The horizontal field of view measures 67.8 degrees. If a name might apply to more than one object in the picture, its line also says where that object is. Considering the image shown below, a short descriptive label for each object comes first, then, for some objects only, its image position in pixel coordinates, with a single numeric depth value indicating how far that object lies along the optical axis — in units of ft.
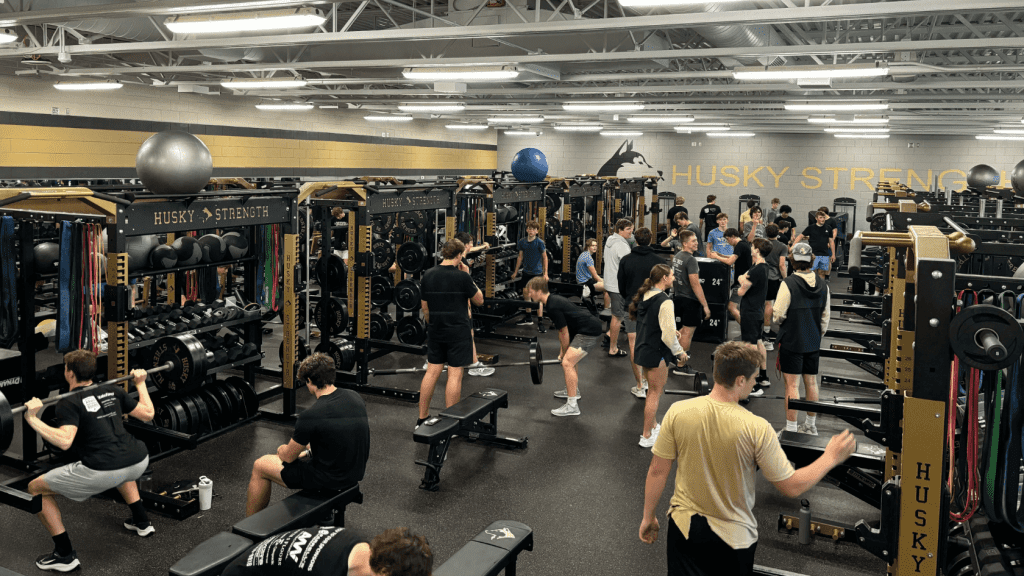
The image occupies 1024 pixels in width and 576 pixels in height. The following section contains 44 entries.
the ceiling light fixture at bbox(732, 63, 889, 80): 20.97
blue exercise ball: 34.30
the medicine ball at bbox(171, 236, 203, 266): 18.78
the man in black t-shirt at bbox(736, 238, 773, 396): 21.45
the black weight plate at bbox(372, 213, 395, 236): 31.24
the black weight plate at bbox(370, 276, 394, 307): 28.04
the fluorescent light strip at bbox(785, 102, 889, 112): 29.87
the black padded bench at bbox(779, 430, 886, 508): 13.02
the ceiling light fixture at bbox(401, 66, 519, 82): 24.72
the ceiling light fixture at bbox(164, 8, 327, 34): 17.56
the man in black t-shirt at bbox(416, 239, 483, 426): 18.98
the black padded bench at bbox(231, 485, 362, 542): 11.52
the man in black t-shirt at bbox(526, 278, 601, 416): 19.93
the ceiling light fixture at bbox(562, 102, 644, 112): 33.95
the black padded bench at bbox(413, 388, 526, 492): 16.28
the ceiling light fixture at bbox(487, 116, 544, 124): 53.18
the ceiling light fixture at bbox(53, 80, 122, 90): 33.06
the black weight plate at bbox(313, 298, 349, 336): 26.18
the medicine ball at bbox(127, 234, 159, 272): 17.65
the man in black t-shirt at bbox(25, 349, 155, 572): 12.67
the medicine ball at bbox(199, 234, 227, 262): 19.69
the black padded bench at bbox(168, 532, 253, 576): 9.90
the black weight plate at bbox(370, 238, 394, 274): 29.30
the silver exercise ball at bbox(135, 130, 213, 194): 16.31
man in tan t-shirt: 8.89
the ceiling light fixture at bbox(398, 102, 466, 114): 39.40
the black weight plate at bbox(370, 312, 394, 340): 27.09
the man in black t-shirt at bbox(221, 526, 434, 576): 7.27
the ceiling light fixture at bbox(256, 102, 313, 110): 42.59
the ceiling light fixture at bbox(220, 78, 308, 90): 29.14
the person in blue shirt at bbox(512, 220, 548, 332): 32.83
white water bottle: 15.06
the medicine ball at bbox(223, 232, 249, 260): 20.53
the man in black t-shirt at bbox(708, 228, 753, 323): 28.07
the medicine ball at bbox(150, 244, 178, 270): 18.04
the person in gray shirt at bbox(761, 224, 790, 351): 24.93
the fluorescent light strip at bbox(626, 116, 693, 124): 46.26
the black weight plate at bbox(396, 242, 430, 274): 28.53
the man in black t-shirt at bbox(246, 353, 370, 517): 12.28
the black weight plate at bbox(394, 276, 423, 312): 26.68
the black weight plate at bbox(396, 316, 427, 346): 26.68
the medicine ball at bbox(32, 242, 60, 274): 16.97
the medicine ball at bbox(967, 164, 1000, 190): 26.20
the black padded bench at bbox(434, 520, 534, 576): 9.94
